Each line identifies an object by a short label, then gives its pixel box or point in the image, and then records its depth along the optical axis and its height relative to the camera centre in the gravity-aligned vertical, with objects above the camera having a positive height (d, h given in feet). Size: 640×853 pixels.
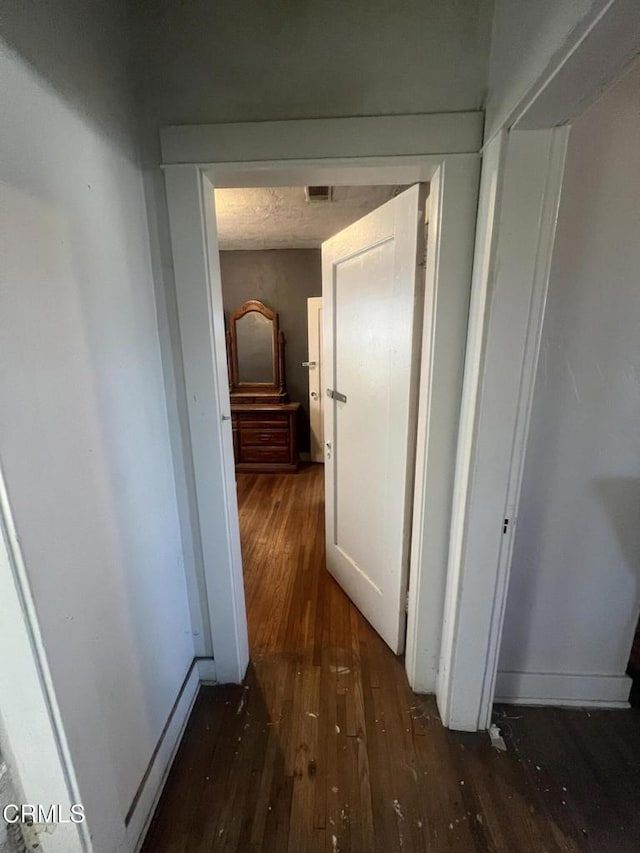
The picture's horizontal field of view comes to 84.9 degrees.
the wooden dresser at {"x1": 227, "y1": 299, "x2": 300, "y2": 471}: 11.93 -1.80
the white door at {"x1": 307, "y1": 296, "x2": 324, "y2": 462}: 11.84 -1.30
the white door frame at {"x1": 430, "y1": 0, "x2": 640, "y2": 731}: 2.40 -0.02
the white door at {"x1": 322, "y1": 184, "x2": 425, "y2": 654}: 4.15 -0.80
